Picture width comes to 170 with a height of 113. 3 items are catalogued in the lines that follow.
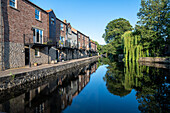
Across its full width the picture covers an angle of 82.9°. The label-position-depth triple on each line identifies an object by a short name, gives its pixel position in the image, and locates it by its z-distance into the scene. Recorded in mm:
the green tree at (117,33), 37606
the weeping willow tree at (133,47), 24609
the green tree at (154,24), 21578
